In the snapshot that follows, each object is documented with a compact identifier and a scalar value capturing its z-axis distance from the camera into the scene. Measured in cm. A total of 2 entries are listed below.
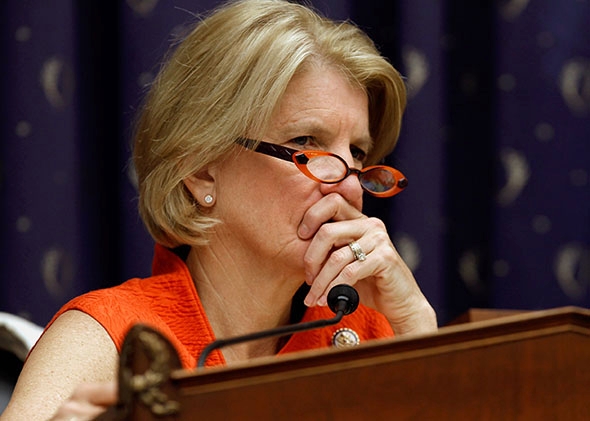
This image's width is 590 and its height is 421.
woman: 319
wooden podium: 239
